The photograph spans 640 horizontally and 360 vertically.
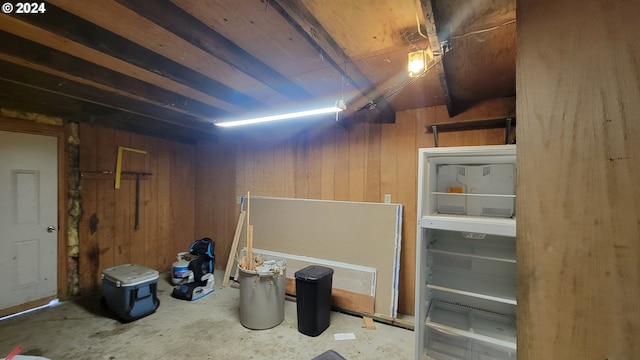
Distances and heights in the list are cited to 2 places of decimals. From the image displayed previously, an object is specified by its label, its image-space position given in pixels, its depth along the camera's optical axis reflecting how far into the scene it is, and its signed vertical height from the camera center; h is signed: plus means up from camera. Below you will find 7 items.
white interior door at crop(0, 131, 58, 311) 2.85 -0.47
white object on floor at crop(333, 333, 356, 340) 2.58 -1.54
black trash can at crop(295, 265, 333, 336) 2.60 -1.21
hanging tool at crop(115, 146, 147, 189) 3.72 +0.15
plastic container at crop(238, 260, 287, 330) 2.67 -1.20
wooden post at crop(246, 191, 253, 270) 2.75 -0.79
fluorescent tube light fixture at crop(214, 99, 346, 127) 2.41 +0.66
